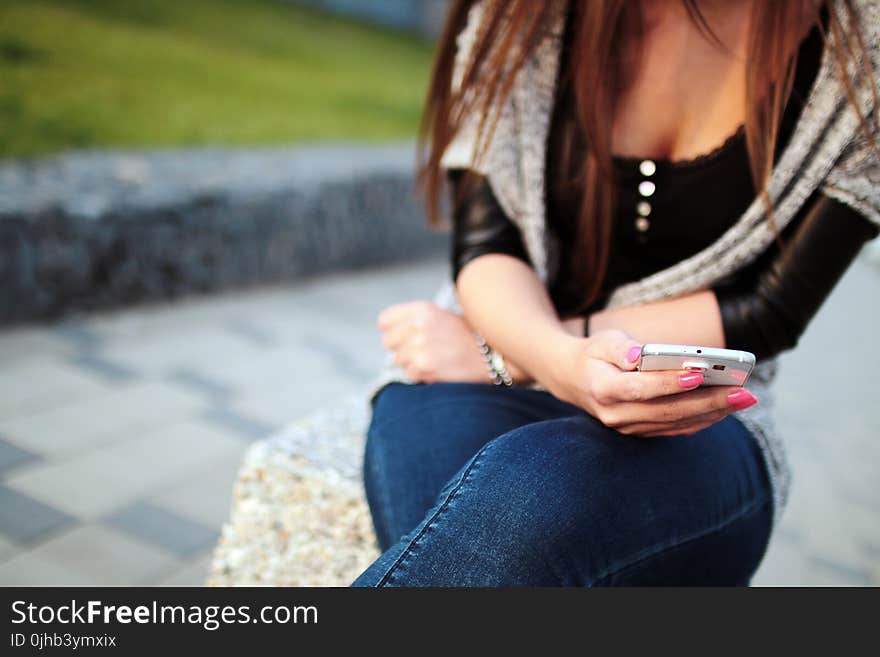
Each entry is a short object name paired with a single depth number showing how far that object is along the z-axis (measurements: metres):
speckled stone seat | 1.59
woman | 1.14
